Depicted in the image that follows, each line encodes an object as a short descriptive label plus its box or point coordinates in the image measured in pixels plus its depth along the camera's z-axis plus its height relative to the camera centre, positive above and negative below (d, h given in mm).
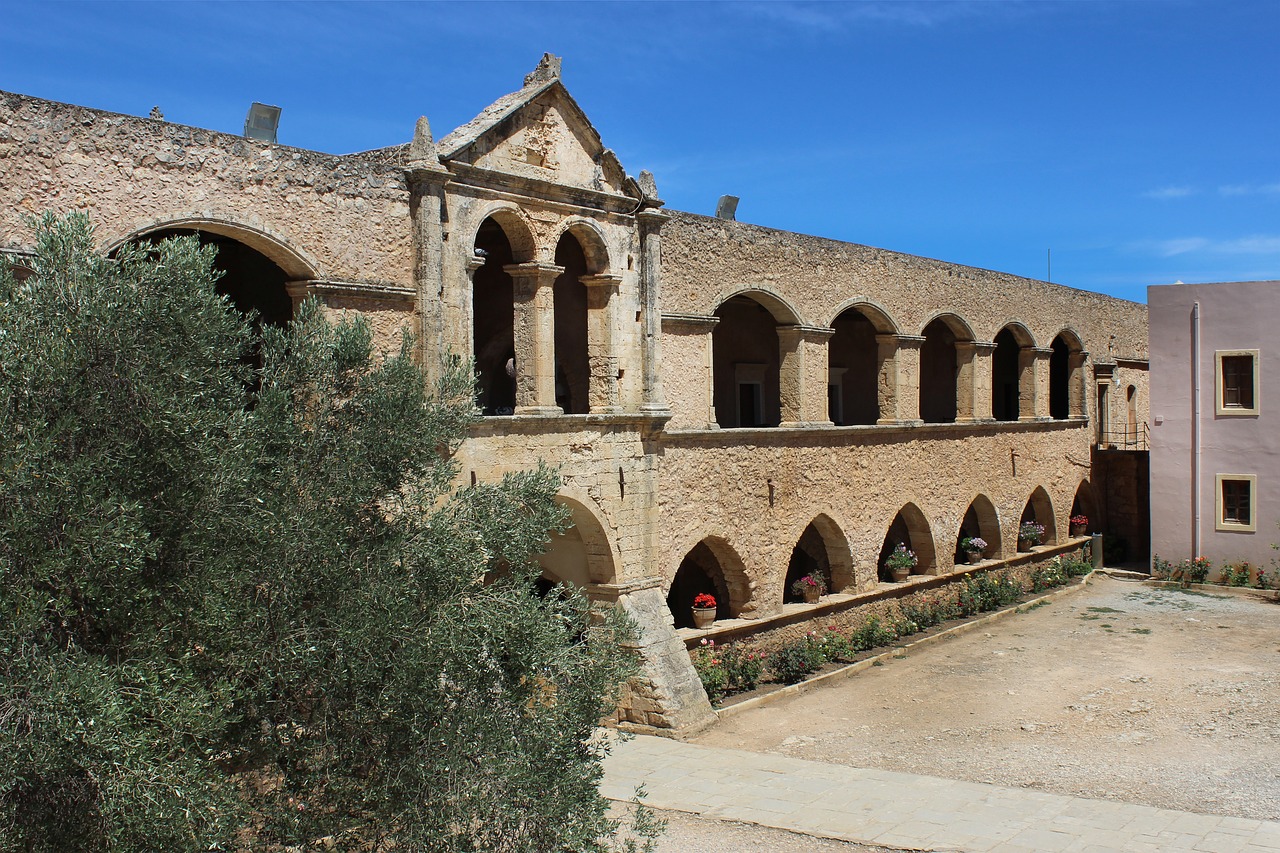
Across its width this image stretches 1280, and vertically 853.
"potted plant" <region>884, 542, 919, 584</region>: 19656 -2297
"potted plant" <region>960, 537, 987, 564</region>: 21984 -2267
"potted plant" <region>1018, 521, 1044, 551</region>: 23875 -2203
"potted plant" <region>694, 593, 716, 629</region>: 15703 -2475
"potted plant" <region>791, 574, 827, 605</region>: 17625 -2436
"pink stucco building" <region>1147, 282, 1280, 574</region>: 22969 +128
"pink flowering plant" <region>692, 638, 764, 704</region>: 14898 -3175
